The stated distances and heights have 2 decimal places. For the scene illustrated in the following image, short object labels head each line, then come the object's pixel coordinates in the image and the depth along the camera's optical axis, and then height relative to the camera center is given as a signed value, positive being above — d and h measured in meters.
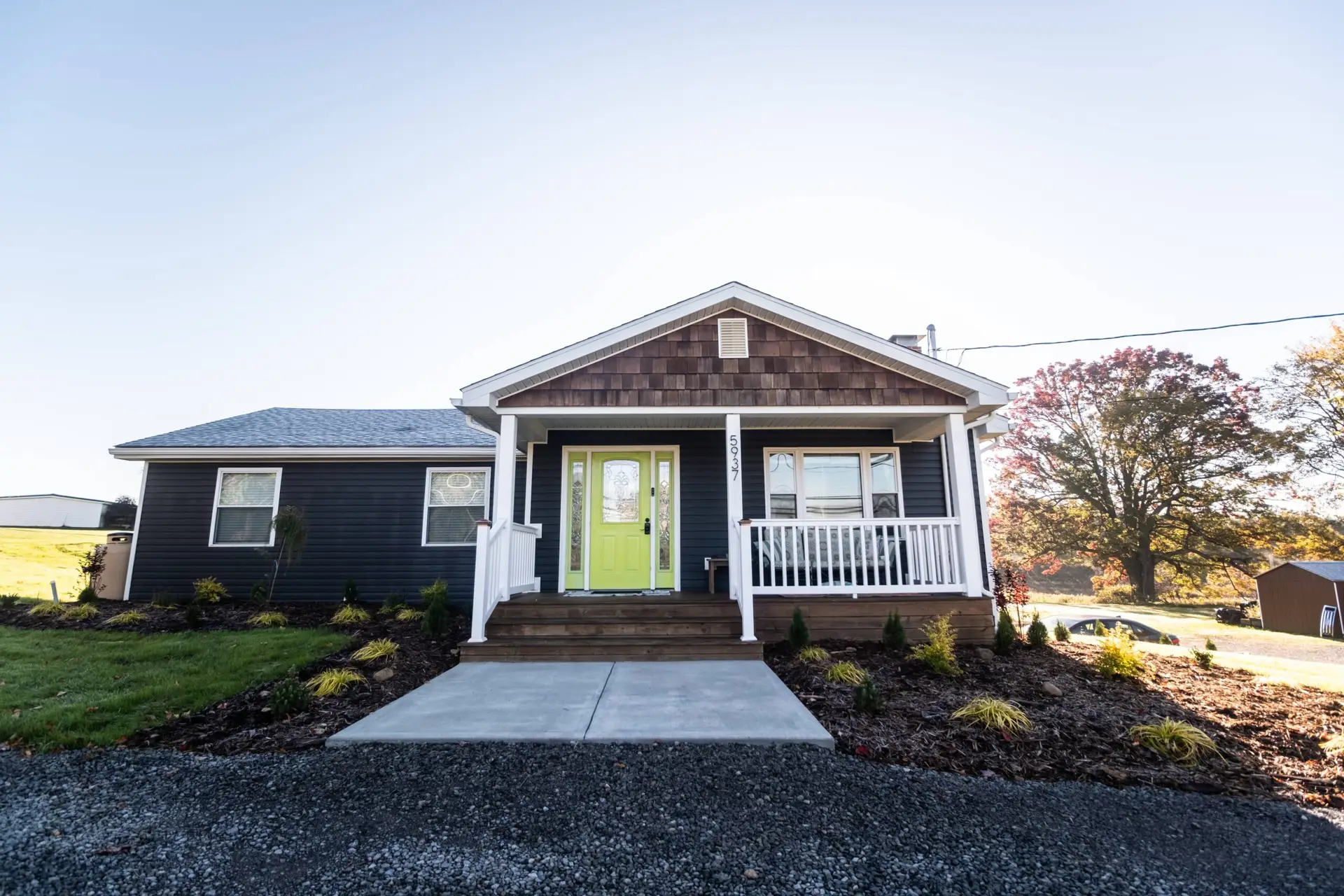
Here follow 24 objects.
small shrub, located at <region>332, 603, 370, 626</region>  8.12 -1.09
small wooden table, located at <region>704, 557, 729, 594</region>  7.82 -0.36
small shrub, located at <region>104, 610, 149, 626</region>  7.87 -1.06
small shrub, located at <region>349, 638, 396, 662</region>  5.92 -1.16
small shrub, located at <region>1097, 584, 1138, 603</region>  24.11 -2.53
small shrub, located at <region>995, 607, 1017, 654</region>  6.42 -1.12
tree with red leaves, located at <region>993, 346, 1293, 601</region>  21.70 +2.82
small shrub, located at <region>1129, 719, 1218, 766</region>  3.68 -1.37
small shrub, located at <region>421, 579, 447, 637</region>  6.82 -0.94
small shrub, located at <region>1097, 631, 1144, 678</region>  5.50 -1.22
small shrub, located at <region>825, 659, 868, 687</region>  5.04 -1.22
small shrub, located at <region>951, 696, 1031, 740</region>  3.95 -1.28
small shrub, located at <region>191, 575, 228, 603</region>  9.23 -0.78
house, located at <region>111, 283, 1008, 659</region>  6.72 +0.76
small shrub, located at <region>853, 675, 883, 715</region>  4.25 -1.20
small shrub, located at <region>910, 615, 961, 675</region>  5.45 -1.14
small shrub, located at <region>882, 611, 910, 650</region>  6.30 -1.08
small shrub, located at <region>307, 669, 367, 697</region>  4.90 -1.24
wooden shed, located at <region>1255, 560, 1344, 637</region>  15.75 -1.71
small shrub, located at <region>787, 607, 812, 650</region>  6.31 -1.07
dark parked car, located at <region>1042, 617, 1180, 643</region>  13.84 -2.33
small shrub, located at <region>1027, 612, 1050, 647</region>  6.86 -1.19
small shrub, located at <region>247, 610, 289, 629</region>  7.93 -1.11
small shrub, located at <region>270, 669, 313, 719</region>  4.27 -1.19
